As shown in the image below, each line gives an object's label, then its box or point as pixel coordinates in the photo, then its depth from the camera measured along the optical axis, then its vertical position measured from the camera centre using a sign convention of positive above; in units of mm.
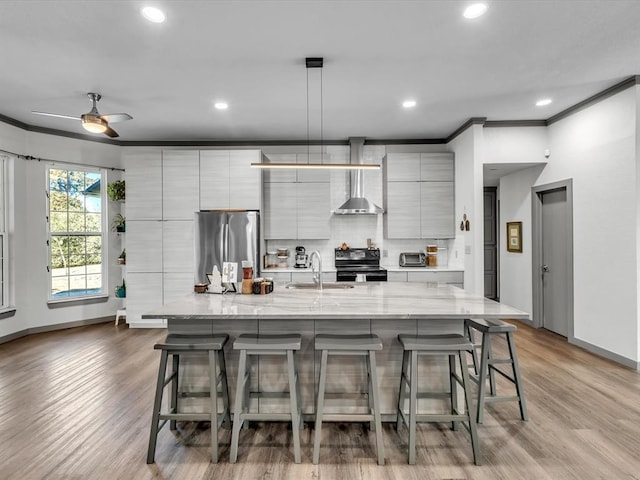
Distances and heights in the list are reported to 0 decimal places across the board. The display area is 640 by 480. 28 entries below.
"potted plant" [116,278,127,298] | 5383 -742
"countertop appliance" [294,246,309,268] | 5414 -268
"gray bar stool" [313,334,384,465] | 2117 -788
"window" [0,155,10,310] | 4680 +47
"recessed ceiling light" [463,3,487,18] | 2385 +1591
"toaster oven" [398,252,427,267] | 5462 -289
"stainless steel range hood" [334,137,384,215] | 5207 +703
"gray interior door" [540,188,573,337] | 4535 -287
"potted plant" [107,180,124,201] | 5297 +793
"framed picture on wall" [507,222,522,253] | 5438 +45
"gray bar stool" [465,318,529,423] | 2453 -892
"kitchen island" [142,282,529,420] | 2480 -638
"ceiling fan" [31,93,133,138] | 3414 +1203
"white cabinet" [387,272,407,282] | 5074 -514
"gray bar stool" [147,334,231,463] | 2135 -854
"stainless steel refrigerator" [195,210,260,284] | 4949 +71
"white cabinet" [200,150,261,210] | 5117 +964
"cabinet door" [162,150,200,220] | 5133 +849
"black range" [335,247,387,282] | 5320 -284
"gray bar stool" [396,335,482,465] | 2113 -876
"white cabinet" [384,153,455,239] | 5312 +762
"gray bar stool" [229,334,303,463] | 2125 -790
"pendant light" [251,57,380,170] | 3092 +752
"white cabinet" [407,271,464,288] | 4988 -522
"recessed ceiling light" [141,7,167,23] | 2402 +1592
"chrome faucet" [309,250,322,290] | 3236 -396
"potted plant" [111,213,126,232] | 5499 +329
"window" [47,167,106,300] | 5172 +164
